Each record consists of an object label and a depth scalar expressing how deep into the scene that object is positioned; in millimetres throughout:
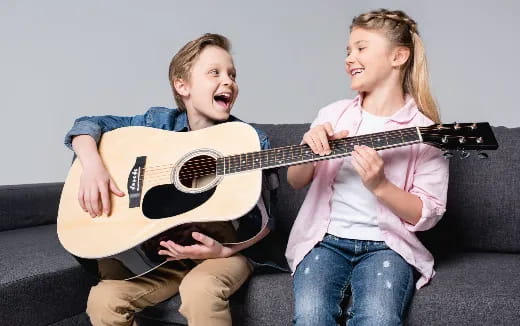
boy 1446
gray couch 1371
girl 1356
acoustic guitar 1367
